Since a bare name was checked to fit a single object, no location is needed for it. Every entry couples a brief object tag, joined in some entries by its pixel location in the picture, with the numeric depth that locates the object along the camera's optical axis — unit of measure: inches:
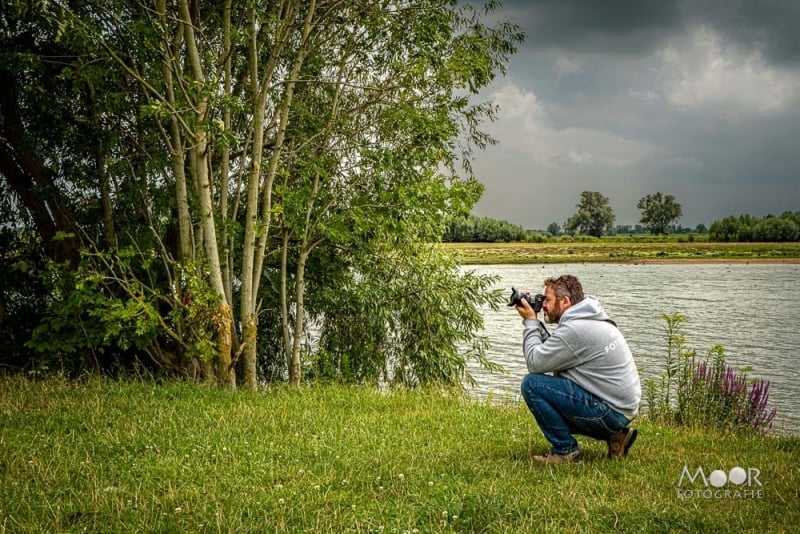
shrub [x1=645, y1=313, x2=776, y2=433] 338.0
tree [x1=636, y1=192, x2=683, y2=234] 6156.5
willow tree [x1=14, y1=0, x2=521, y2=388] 365.1
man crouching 215.3
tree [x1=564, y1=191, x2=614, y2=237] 5826.8
